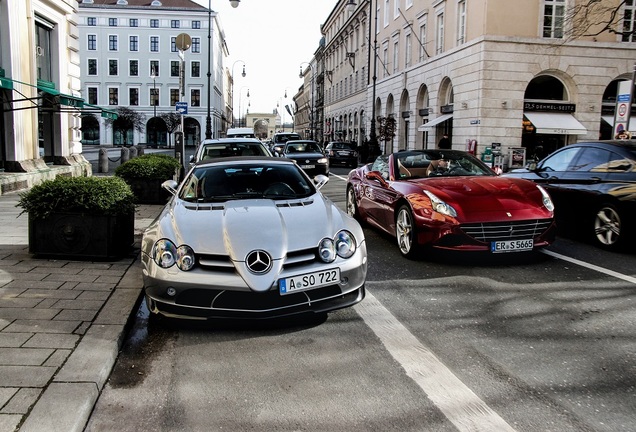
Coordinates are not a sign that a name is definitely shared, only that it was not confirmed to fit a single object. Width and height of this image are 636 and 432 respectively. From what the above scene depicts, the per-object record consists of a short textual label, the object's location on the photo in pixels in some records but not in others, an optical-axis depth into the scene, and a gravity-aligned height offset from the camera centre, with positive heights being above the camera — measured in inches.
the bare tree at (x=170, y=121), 2807.3 +173.2
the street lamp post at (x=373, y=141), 1569.9 +47.7
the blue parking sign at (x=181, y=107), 686.5 +60.7
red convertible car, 246.4 -23.1
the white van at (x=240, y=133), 892.0 +37.9
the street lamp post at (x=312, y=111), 3638.0 +304.3
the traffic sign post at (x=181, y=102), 617.8 +66.3
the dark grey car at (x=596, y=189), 283.0 -16.1
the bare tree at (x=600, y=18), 990.4 +281.1
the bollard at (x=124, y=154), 959.8 -1.1
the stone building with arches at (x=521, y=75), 1056.2 +173.8
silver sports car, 155.9 -31.8
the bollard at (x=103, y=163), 848.9 -15.6
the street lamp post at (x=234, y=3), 1174.3 +334.3
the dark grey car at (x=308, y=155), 846.2 +1.7
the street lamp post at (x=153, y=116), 3257.9 +228.3
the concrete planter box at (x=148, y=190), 471.8 -31.9
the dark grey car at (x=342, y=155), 1248.2 +3.8
